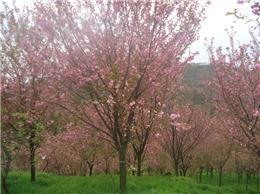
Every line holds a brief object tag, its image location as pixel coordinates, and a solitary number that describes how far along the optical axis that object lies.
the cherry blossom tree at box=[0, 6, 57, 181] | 13.37
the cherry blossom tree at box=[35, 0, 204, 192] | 12.57
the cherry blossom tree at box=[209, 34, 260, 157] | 15.65
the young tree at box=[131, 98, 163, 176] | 13.15
